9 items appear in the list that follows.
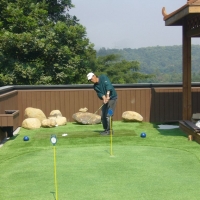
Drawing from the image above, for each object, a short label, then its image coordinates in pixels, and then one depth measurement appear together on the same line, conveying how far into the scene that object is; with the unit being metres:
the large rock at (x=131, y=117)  14.95
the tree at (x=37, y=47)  20.62
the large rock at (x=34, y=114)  14.86
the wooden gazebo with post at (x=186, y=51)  12.61
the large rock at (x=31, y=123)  14.03
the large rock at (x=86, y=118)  14.59
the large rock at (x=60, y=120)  14.57
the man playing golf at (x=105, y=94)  11.94
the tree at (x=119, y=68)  59.47
